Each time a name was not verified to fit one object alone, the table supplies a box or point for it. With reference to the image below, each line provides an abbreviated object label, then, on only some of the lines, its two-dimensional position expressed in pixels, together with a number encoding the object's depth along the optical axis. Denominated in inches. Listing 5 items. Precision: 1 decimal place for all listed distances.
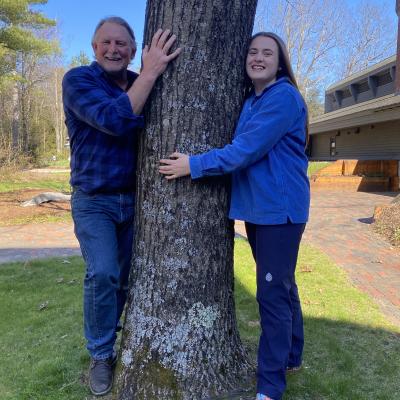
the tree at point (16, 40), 591.8
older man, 95.1
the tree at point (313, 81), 1558.2
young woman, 92.1
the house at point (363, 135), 666.6
